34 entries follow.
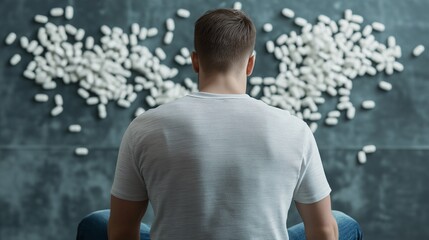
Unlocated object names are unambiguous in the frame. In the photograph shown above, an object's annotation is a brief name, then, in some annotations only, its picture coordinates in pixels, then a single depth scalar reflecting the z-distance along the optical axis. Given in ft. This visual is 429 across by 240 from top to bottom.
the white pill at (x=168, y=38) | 9.01
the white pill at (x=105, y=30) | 8.92
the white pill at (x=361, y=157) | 9.20
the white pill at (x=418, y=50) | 9.37
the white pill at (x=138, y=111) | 8.96
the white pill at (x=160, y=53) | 9.00
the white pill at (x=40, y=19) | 8.88
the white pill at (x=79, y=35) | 8.87
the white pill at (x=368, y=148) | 9.23
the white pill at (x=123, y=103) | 8.89
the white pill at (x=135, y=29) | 8.98
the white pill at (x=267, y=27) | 9.18
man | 4.28
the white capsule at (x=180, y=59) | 9.00
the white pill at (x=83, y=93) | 8.84
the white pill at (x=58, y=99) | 8.82
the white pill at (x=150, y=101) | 8.91
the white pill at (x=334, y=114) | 9.20
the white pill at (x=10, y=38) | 8.84
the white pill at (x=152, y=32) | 9.00
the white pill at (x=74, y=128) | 8.84
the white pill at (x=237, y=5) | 9.14
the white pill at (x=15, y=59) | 8.81
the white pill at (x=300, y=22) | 9.20
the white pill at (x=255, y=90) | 9.09
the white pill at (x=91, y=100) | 8.84
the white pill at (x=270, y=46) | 9.15
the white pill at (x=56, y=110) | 8.80
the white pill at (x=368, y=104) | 9.24
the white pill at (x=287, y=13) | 9.20
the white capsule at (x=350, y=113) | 9.21
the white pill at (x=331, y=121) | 9.18
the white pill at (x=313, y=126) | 9.11
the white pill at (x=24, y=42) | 8.84
